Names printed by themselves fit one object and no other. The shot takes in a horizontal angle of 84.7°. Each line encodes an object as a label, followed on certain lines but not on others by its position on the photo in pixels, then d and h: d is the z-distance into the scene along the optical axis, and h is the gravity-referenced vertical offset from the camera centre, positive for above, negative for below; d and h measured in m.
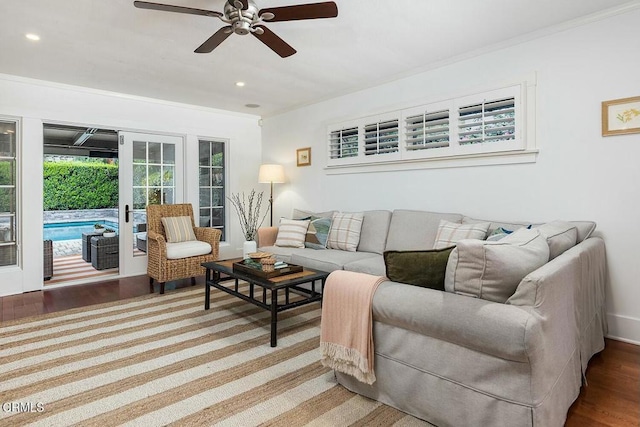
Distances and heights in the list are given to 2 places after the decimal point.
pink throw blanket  1.73 -0.58
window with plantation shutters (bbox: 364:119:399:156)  3.94 +0.85
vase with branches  5.74 +0.03
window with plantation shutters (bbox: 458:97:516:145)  3.07 +0.80
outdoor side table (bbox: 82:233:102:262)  5.66 -0.53
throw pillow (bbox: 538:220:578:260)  1.90 -0.15
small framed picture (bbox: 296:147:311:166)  5.04 +0.81
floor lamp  5.21 +0.56
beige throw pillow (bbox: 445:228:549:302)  1.44 -0.24
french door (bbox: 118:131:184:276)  4.66 +0.42
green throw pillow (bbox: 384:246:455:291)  1.66 -0.27
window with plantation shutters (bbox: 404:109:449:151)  3.52 +0.83
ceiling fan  2.09 +1.23
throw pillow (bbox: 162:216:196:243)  4.23 -0.21
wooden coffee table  2.50 -0.53
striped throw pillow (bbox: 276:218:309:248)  4.11 -0.26
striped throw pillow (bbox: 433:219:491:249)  2.91 -0.19
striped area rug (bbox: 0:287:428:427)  1.71 -0.97
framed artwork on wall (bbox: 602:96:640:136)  2.49 +0.68
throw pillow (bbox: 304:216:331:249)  4.02 -0.26
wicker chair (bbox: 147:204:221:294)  3.81 -0.44
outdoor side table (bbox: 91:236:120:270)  5.13 -0.58
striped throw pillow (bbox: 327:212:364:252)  3.88 -0.24
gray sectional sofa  1.30 -0.59
